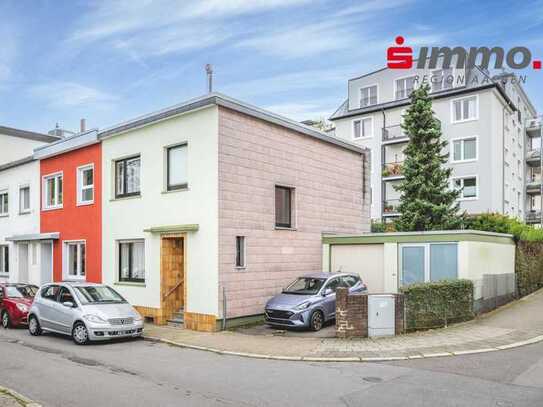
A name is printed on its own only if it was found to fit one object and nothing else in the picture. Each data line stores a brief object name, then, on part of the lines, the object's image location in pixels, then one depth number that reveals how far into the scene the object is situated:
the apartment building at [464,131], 34.84
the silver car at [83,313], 13.08
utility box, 13.09
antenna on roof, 22.08
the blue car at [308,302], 14.34
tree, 25.88
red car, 16.34
